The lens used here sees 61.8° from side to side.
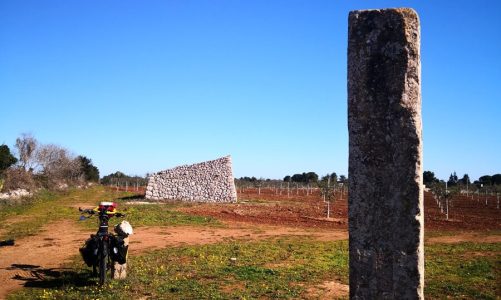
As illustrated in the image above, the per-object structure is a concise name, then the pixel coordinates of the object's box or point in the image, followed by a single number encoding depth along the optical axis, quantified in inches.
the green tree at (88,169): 3050.2
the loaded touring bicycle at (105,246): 339.6
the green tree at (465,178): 3818.4
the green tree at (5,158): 1691.7
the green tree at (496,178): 3908.7
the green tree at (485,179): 3940.9
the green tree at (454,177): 4360.2
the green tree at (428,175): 3165.8
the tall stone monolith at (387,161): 144.6
